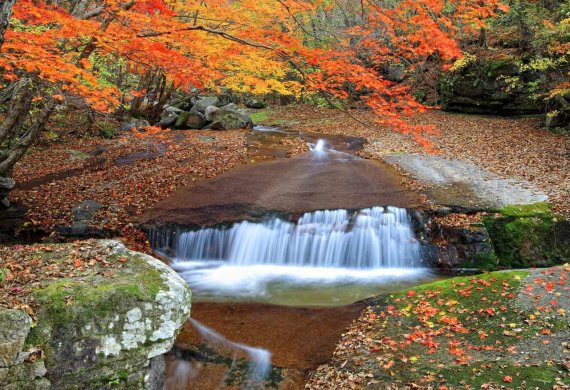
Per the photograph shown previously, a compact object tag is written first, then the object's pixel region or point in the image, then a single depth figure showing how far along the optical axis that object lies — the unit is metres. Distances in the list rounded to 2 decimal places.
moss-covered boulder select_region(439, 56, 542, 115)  17.83
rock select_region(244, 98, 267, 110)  31.20
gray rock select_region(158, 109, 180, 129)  23.11
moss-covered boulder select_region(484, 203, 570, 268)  8.71
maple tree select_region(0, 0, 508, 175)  7.53
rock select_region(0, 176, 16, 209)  10.75
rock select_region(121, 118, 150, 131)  20.67
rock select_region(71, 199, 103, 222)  10.35
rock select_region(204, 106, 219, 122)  22.72
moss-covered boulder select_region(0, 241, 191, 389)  4.18
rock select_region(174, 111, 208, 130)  22.73
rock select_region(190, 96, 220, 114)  26.61
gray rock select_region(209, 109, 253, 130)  21.91
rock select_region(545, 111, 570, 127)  15.60
